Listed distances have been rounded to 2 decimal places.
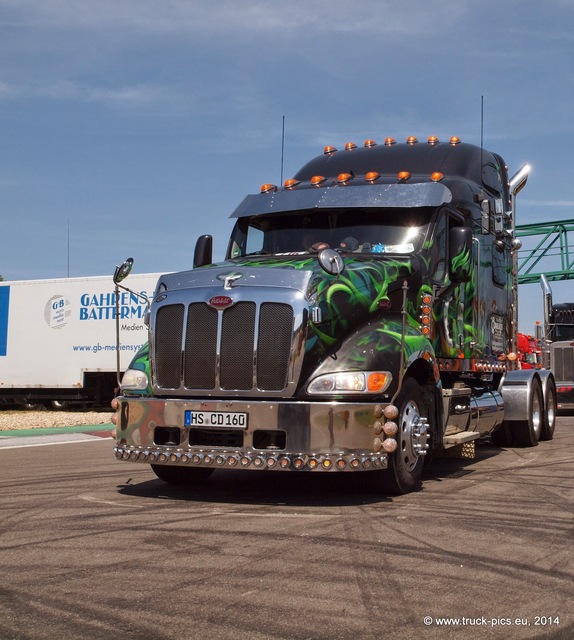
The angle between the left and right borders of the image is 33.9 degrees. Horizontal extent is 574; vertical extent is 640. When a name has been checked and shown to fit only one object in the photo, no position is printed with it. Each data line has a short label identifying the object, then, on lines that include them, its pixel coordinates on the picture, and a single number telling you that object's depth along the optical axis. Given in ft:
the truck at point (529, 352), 46.61
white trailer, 84.94
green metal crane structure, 188.14
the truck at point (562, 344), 60.13
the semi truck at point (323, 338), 24.17
